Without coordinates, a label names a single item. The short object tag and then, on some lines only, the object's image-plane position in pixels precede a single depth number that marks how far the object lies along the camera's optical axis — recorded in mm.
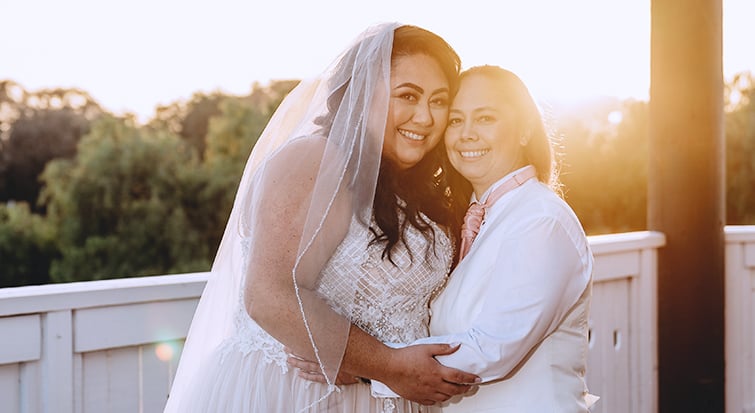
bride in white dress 1938
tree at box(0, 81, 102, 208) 27172
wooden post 3494
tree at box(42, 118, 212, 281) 22781
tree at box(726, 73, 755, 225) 19406
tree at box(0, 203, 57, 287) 22844
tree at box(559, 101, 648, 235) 19172
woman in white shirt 1933
